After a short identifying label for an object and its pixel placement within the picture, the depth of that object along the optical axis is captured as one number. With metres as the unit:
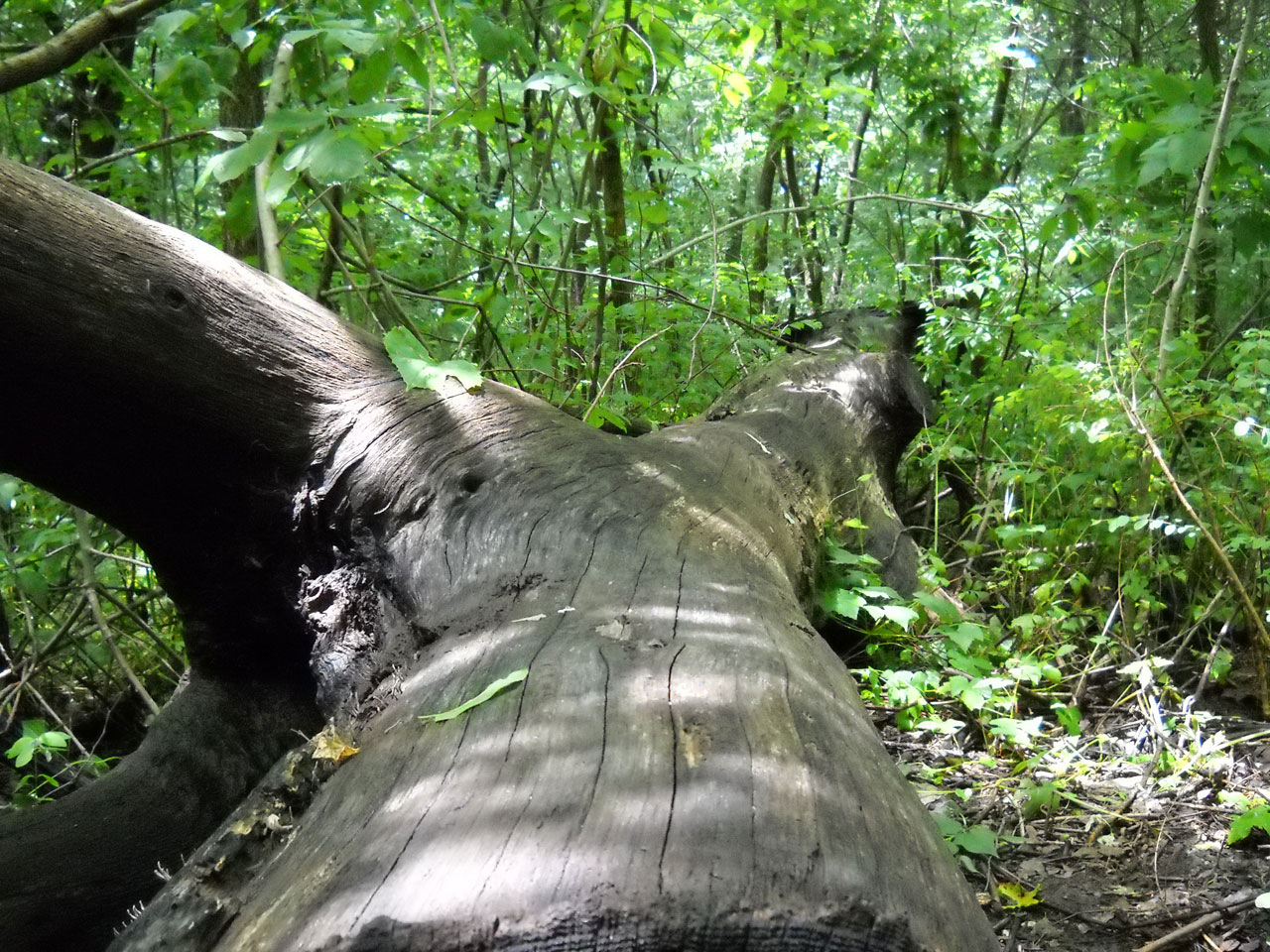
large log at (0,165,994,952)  1.06
